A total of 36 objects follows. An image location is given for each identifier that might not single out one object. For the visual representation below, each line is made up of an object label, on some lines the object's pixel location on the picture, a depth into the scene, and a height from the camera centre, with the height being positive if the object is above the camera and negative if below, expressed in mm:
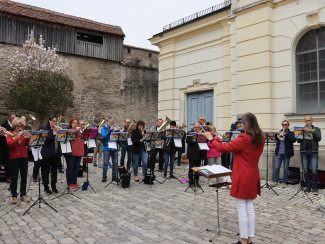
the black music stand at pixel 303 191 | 6908 -1671
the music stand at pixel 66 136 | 6695 -232
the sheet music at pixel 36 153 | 6518 -612
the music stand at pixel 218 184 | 4226 -919
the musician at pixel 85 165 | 10325 -1461
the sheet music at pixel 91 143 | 8391 -496
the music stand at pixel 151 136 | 8355 -294
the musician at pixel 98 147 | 12124 -901
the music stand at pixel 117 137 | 8336 -316
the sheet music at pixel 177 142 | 8534 -481
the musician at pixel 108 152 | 8867 -803
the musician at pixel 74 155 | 7484 -757
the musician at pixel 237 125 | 9070 +37
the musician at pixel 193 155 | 7920 -809
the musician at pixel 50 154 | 6895 -688
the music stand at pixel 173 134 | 8609 -237
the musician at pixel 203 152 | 8547 -783
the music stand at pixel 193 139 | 7691 -352
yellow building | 9211 +2339
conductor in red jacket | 3818 -609
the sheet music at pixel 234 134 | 7171 -200
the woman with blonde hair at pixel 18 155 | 6027 -633
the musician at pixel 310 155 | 7629 -791
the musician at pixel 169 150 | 9430 -810
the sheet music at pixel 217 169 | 4285 -665
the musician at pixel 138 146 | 8648 -615
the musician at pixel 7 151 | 7914 -686
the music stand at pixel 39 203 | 5684 -1606
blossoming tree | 21747 +3556
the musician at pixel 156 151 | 9336 -906
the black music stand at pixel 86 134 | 7604 -208
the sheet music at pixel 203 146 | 7492 -525
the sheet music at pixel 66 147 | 6828 -501
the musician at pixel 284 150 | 8203 -711
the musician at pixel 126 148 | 10023 -779
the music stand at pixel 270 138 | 7849 -331
